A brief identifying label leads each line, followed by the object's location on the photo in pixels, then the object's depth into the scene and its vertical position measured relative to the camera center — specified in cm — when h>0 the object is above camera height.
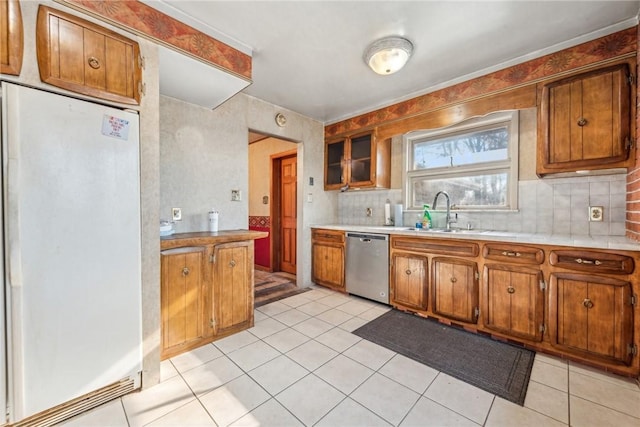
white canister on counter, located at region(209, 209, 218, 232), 267 -9
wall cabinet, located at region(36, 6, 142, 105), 135 +88
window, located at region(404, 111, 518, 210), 273 +55
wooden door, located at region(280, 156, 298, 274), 457 -3
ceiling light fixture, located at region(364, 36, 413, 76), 209 +131
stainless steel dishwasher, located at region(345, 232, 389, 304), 305 -68
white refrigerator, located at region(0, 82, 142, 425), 127 -22
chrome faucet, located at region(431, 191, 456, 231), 294 -3
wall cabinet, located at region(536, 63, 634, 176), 192 +70
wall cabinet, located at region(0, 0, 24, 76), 124 +86
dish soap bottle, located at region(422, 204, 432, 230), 307 -10
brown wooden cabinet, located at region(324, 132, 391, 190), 353 +70
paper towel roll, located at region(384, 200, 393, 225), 361 -4
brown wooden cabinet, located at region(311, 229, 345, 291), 352 -66
